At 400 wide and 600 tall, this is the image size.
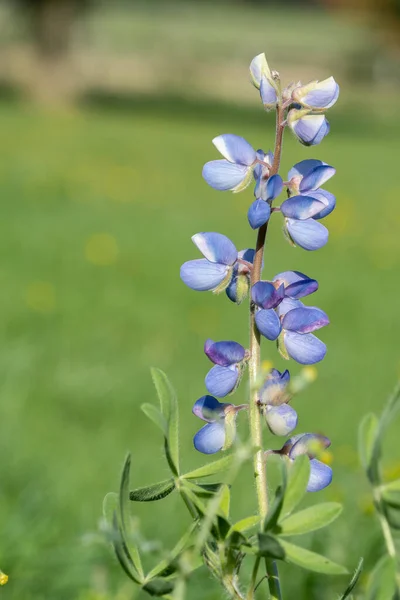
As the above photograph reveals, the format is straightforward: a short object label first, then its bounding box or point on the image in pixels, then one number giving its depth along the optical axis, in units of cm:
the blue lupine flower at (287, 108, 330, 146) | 70
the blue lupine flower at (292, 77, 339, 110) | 70
